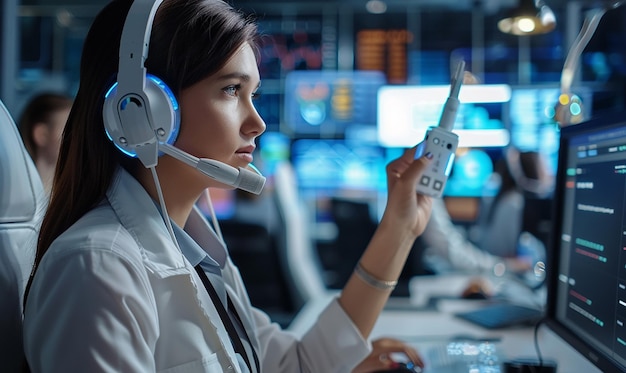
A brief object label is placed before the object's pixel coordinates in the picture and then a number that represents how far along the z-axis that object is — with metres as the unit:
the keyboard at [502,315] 1.58
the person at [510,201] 3.12
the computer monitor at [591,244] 0.84
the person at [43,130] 2.31
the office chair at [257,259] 3.06
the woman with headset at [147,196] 0.67
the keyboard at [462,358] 1.12
